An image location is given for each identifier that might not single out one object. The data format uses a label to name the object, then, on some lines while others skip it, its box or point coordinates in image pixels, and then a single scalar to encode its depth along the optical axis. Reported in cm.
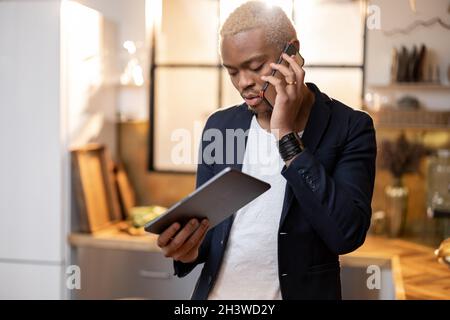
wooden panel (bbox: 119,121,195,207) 587
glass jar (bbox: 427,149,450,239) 459
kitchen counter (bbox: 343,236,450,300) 373
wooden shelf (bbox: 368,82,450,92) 476
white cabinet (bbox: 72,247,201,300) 456
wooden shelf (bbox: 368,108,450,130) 498
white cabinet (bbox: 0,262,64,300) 447
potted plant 508
